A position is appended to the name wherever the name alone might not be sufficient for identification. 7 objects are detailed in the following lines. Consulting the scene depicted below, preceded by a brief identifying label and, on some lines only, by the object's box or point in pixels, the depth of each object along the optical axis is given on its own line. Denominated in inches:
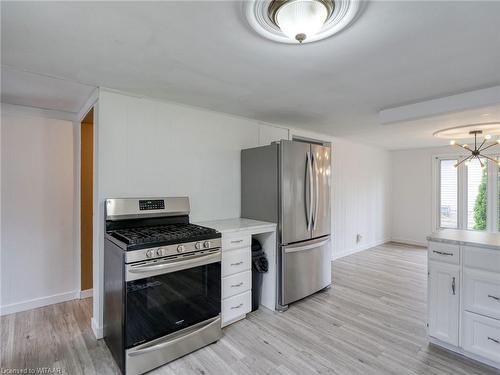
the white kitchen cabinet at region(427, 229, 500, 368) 77.5
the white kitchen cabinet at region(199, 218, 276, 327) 101.8
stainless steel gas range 74.4
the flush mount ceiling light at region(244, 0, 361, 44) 51.0
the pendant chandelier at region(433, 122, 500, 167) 137.8
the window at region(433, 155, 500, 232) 204.2
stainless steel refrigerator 115.7
